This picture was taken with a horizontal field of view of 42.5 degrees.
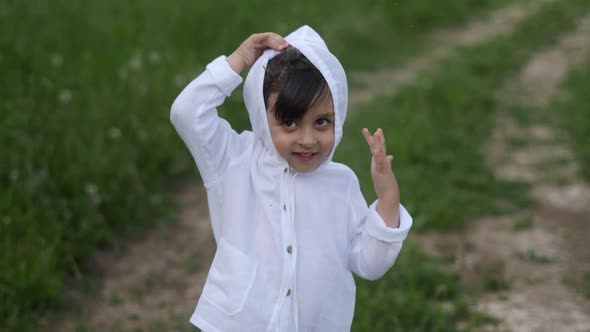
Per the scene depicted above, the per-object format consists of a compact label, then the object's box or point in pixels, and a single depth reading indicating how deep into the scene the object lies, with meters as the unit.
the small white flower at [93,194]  4.18
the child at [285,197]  2.21
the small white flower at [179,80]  5.70
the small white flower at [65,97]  4.80
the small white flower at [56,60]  5.29
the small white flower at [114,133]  4.65
